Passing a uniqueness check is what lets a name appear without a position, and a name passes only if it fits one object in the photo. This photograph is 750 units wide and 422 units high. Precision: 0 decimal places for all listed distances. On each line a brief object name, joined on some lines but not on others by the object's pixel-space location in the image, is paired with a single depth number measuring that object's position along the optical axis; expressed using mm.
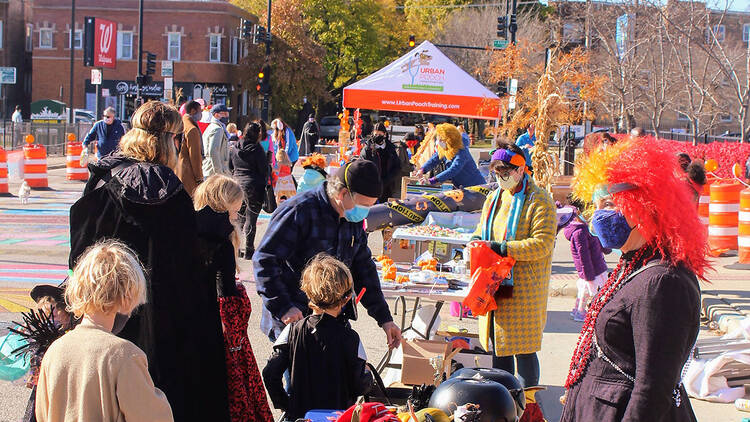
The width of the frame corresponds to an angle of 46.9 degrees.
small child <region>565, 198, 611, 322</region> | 8914
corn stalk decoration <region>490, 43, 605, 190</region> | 12875
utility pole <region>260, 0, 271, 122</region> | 42344
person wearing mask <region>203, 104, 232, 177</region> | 11859
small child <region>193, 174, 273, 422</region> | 4676
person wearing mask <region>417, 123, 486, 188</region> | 12031
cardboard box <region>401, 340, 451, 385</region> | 5531
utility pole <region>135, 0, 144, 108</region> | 35031
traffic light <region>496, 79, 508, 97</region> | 31406
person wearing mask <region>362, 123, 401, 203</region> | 13602
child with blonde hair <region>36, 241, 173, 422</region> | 2979
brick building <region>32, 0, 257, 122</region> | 55156
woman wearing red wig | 2977
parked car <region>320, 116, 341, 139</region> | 52375
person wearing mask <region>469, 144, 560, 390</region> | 5629
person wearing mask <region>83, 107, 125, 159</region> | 16641
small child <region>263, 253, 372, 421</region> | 4391
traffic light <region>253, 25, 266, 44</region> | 42250
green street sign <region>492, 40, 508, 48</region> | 27234
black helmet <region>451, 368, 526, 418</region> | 4512
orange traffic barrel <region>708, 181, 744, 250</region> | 13781
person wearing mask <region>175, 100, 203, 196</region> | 10102
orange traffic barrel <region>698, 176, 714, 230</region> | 15029
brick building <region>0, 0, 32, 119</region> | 57375
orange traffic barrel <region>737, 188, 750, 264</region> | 12414
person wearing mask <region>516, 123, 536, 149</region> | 15727
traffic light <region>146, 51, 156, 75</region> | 37562
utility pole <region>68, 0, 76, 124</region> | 44434
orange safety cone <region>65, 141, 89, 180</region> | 23328
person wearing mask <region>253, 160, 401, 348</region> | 4758
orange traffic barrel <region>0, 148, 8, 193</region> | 18359
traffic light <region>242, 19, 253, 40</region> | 40828
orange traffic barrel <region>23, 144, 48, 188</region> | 20250
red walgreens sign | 44625
